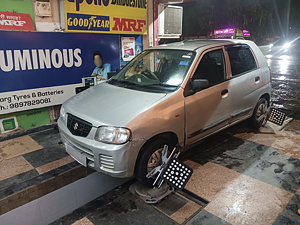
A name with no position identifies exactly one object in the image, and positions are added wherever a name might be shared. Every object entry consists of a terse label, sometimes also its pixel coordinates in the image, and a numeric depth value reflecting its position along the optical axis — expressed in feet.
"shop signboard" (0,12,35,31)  13.74
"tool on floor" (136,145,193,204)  10.48
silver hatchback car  9.63
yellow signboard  16.37
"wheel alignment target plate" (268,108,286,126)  17.75
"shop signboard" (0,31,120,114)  14.35
